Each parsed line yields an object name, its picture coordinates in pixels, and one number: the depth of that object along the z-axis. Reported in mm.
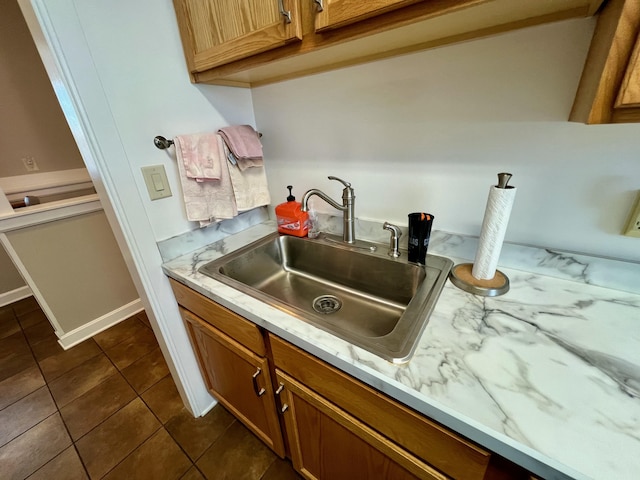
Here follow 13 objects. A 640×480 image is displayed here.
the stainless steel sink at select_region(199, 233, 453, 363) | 692
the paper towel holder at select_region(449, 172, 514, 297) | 742
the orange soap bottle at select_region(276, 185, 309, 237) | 1169
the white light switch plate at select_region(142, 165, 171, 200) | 974
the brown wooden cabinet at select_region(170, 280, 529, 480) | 508
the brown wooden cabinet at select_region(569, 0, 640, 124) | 415
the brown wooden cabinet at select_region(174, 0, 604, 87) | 560
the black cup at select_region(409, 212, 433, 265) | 849
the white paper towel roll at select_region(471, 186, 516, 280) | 677
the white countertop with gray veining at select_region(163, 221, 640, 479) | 405
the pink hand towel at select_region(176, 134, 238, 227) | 1057
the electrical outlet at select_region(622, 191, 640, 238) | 656
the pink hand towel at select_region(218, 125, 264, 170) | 1075
